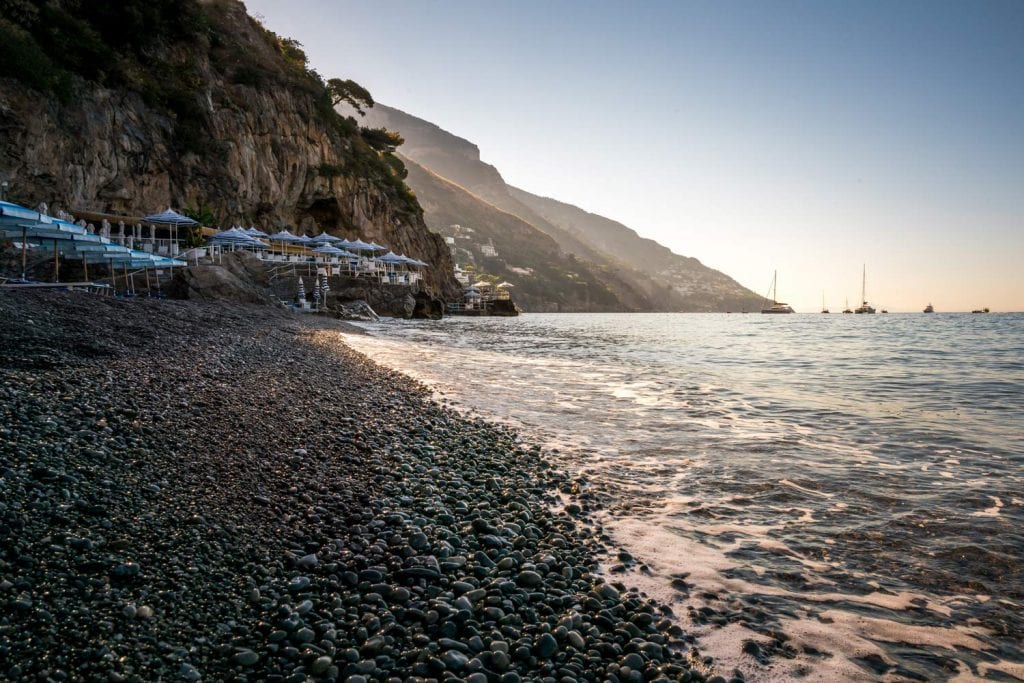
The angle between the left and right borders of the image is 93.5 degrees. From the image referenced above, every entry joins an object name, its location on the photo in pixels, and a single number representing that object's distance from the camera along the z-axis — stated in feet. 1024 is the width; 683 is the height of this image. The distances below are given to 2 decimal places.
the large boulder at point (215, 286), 93.35
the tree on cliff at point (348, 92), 243.19
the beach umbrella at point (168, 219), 106.03
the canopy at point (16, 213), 47.22
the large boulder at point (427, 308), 185.47
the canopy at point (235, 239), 119.96
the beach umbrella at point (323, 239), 157.07
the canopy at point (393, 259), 174.86
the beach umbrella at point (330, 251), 143.13
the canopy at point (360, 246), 163.22
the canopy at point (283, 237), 140.19
